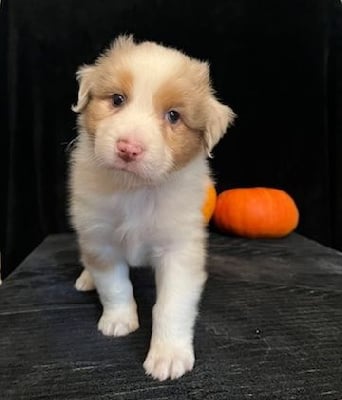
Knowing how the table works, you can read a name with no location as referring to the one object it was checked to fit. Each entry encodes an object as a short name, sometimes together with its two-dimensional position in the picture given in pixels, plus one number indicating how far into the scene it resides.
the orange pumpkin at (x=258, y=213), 0.52
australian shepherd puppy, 0.26
